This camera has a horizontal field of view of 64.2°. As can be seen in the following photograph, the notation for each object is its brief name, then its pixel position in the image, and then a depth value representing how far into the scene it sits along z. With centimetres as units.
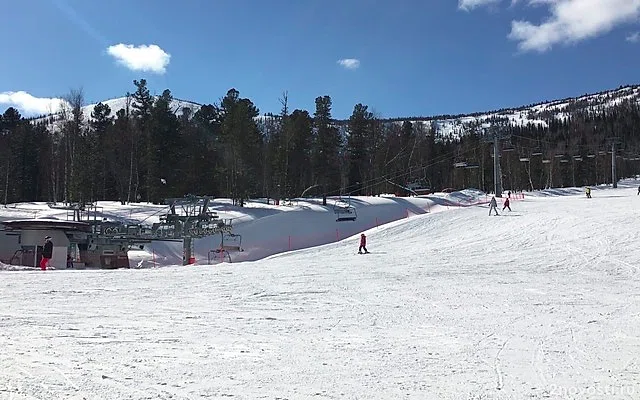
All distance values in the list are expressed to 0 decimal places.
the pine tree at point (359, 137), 5606
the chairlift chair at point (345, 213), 3869
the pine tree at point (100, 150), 5375
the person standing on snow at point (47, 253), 2059
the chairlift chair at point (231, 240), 3401
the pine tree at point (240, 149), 4706
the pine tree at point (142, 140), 5031
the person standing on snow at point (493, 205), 3398
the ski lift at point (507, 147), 4510
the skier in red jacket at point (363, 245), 2461
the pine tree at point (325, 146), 5365
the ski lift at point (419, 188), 5872
